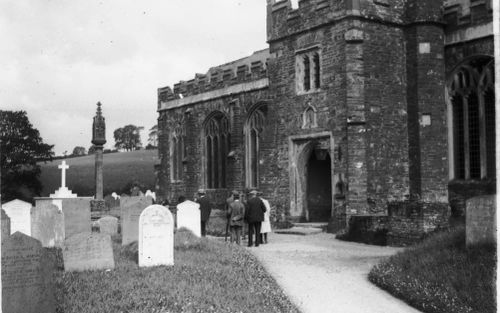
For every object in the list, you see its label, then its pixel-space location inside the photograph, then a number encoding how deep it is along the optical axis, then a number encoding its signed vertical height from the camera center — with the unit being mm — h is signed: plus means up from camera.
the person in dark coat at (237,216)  17625 -1196
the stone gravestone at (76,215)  17167 -1081
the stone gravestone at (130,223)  15648 -1200
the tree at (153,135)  110000 +6471
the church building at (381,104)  20750 +2200
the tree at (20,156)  44312 +1348
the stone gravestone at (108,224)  18375 -1449
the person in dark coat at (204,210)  19984 -1171
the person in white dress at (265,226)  18297 -1531
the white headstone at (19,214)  17078 -1058
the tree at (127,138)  102812 +5621
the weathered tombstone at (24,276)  7723 -1220
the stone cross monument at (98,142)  28016 +1408
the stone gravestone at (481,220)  10344 -817
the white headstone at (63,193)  28819 -857
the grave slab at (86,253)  11211 -1376
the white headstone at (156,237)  12258 -1207
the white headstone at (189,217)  18516 -1266
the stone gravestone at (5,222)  12078 -926
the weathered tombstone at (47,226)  16094 -1284
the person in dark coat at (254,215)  17312 -1151
